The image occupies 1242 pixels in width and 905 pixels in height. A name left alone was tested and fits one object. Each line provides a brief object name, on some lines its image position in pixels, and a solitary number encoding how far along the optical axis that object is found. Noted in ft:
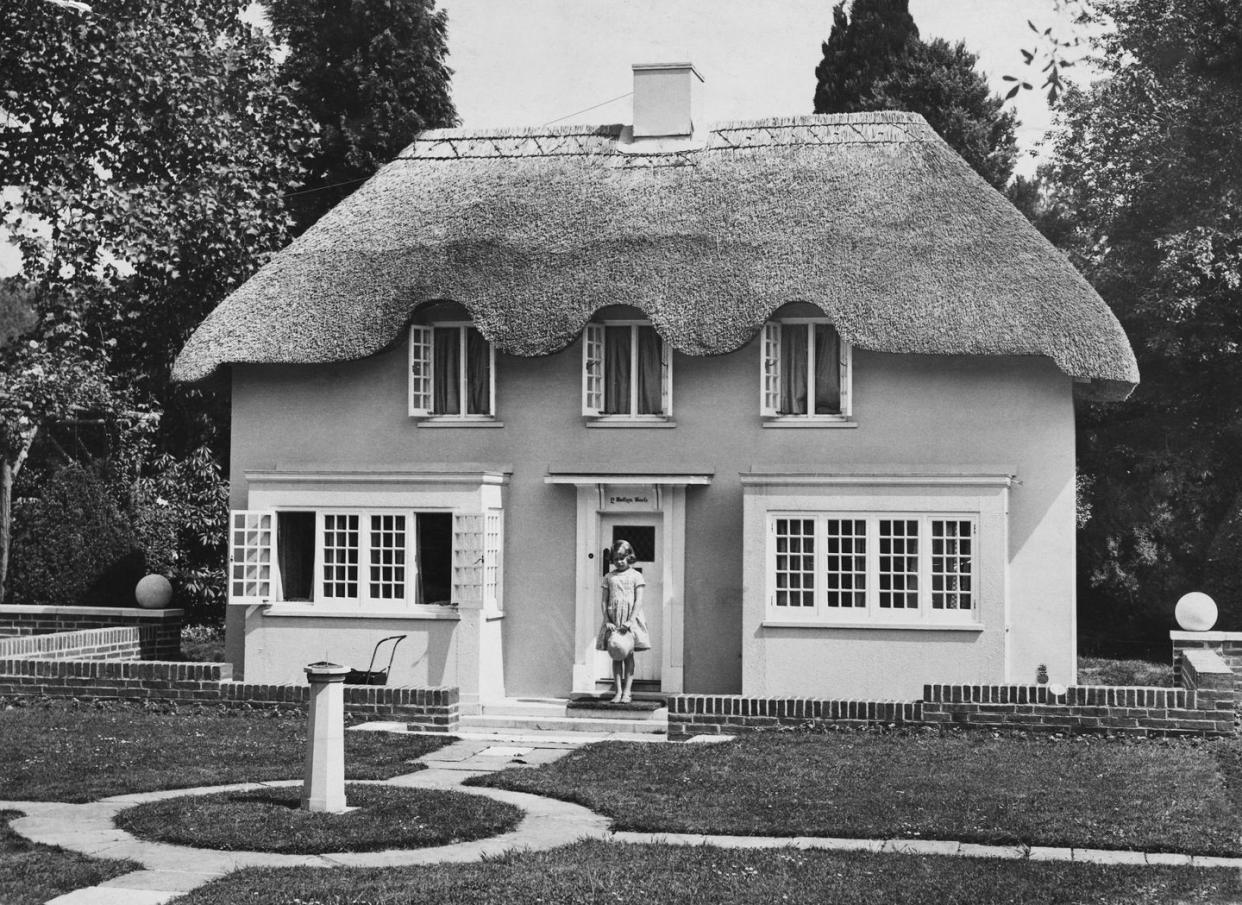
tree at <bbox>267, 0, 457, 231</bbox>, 111.34
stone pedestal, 40.22
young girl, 61.62
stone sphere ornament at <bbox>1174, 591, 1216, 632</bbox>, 64.54
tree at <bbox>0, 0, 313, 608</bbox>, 88.02
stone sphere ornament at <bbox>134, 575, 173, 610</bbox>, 75.51
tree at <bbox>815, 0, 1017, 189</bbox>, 122.72
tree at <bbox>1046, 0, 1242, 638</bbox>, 91.86
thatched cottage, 63.16
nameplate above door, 67.82
